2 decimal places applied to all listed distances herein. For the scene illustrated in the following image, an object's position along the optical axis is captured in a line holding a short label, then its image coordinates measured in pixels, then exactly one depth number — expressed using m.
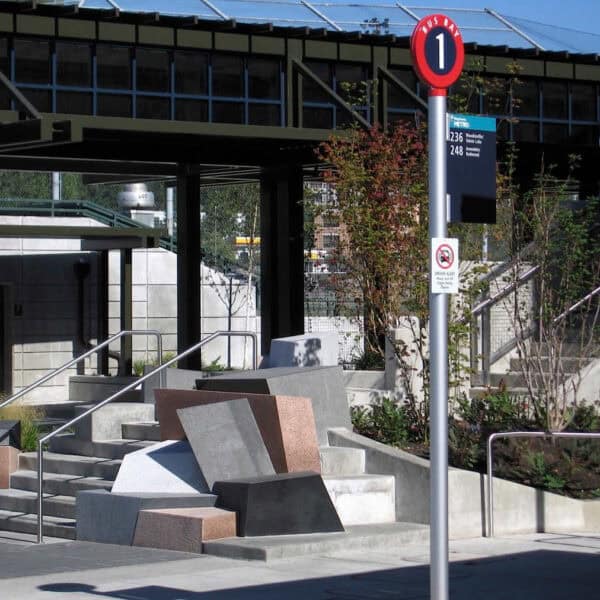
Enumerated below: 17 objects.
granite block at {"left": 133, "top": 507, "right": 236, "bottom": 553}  12.24
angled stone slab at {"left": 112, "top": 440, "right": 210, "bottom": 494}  13.35
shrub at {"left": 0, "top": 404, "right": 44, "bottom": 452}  16.72
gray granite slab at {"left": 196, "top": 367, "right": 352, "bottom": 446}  14.21
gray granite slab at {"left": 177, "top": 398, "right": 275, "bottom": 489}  13.11
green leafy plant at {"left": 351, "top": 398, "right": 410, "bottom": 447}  15.26
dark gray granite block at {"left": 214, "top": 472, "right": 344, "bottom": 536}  12.46
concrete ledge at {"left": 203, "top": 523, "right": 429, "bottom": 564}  11.84
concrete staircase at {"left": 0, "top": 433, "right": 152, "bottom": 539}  14.23
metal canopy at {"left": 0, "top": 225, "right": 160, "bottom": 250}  27.69
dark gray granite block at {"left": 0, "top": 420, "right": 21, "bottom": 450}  15.88
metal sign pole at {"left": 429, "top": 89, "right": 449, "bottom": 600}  7.94
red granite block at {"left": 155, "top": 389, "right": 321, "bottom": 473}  13.34
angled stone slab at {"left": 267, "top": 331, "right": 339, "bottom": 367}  16.48
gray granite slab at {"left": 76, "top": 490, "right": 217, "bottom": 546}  12.80
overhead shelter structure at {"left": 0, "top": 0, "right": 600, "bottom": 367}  25.61
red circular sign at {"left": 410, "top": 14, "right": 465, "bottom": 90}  8.30
